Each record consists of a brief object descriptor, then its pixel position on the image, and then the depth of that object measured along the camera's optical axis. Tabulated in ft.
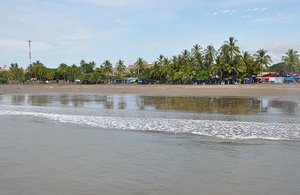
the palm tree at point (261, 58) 268.41
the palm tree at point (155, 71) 308.81
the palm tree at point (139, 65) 367.66
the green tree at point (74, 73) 404.40
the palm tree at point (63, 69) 409.02
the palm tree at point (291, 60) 321.73
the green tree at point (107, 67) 382.42
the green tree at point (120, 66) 401.90
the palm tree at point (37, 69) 411.95
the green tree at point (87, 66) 415.64
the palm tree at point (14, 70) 453.58
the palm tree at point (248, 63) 252.42
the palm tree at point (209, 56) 269.48
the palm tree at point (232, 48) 248.11
